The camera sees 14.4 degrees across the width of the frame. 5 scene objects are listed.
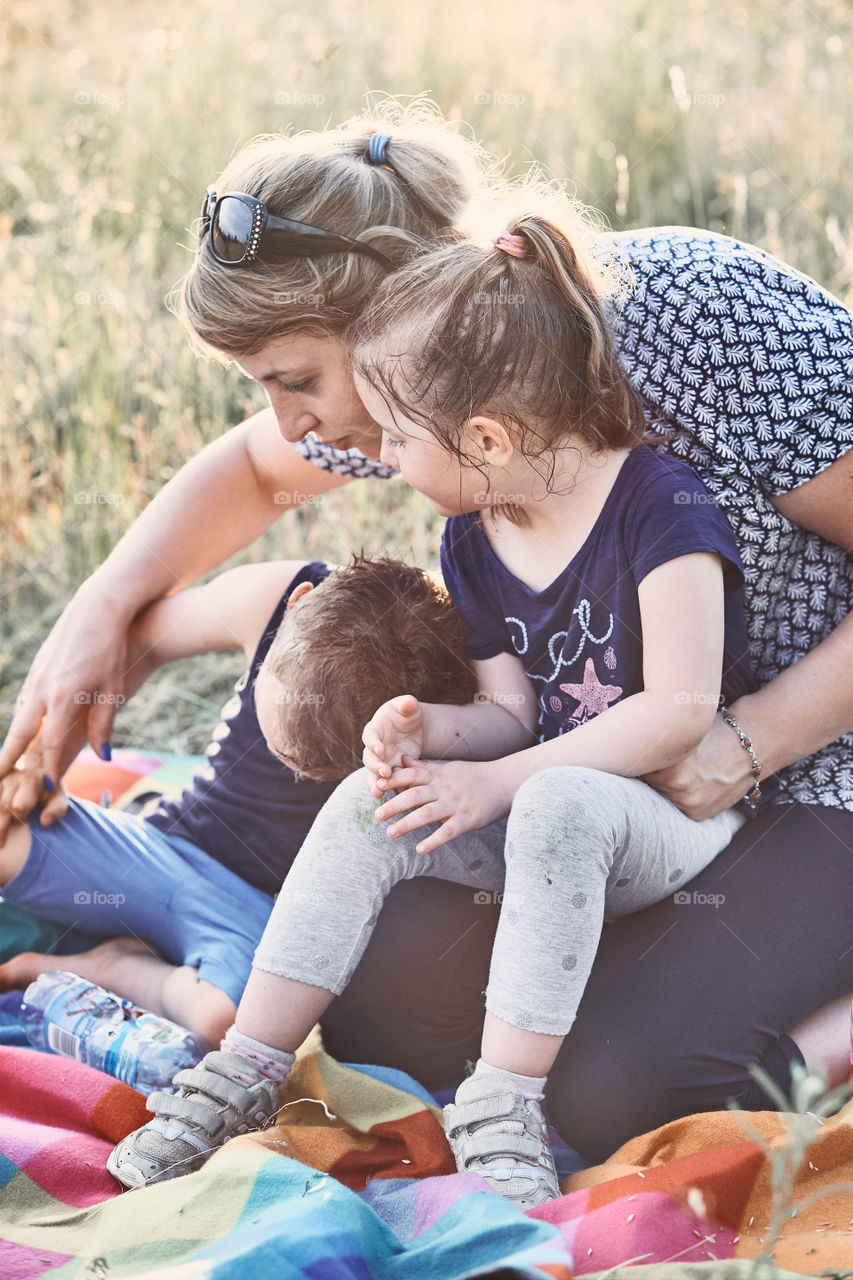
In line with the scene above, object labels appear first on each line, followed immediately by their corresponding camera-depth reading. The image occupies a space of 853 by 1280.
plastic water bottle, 2.92
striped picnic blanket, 2.54
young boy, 2.97
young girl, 2.73
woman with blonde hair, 2.83
